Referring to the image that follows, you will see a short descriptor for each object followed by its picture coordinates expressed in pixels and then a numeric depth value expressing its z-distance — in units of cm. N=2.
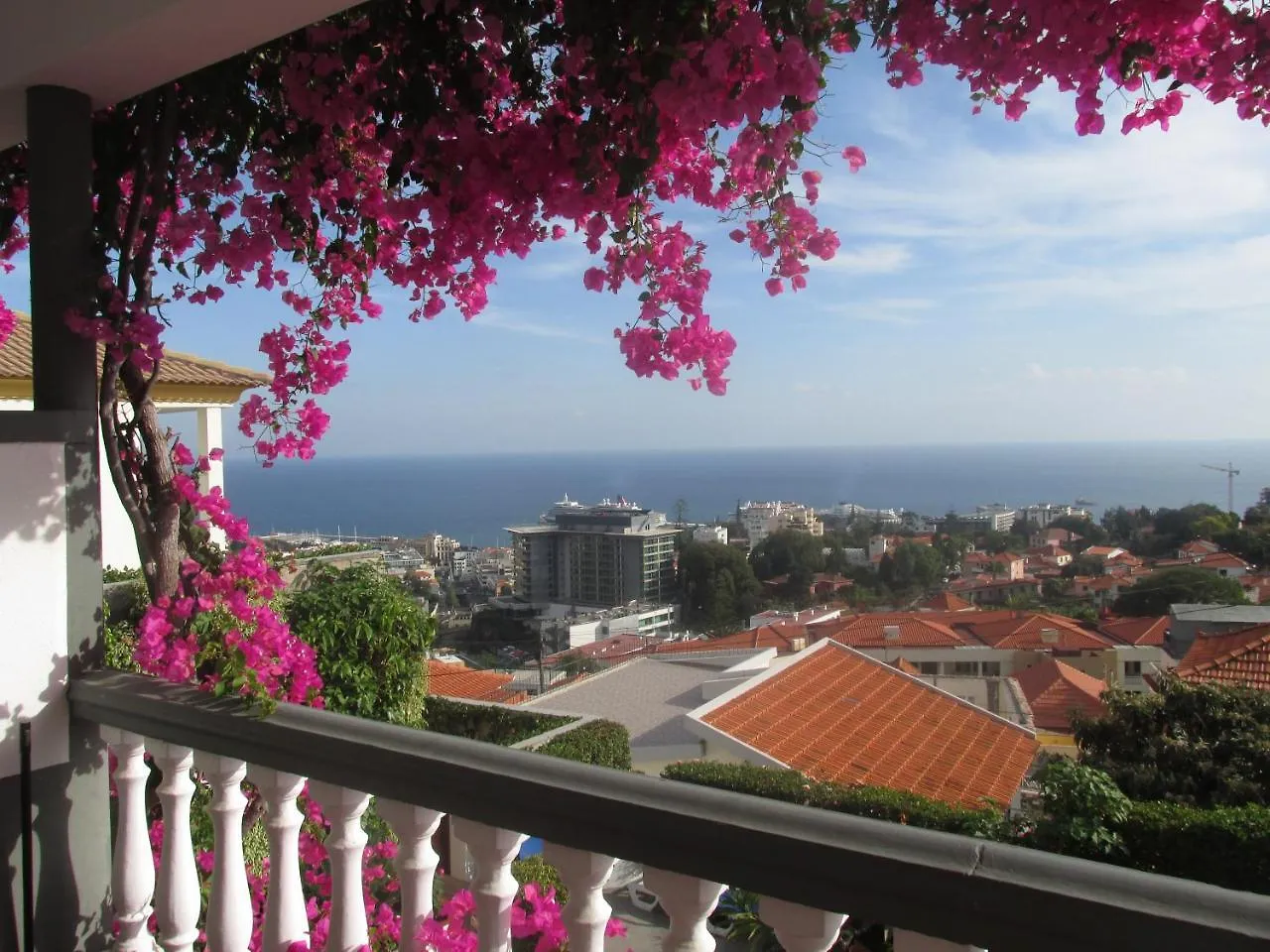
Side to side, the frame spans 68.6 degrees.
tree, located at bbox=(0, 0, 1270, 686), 112
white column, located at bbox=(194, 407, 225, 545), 717
